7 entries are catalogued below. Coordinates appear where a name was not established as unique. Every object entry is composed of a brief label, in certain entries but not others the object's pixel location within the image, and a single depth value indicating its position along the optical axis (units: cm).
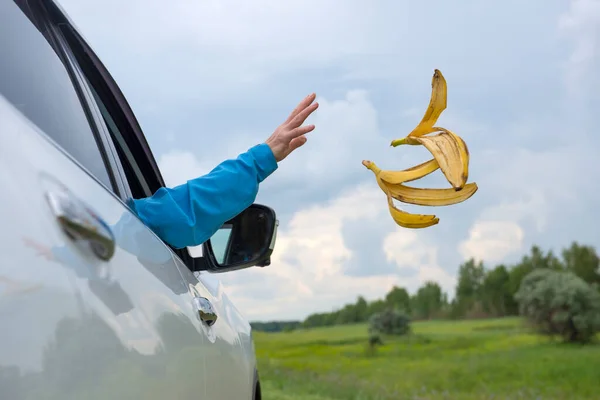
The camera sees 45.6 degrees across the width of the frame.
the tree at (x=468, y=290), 2738
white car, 78
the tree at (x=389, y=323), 2616
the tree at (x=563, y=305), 2177
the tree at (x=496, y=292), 2728
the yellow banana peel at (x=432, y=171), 159
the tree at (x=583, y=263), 2423
